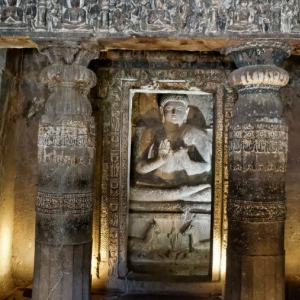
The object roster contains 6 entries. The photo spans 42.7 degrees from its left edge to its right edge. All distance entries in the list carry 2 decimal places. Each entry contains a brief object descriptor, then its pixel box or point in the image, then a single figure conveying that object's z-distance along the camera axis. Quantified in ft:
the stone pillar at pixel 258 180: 13.71
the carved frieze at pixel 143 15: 13.94
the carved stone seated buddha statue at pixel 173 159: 19.75
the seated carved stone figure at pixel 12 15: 14.20
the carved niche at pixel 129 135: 18.40
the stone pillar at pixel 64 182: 14.19
